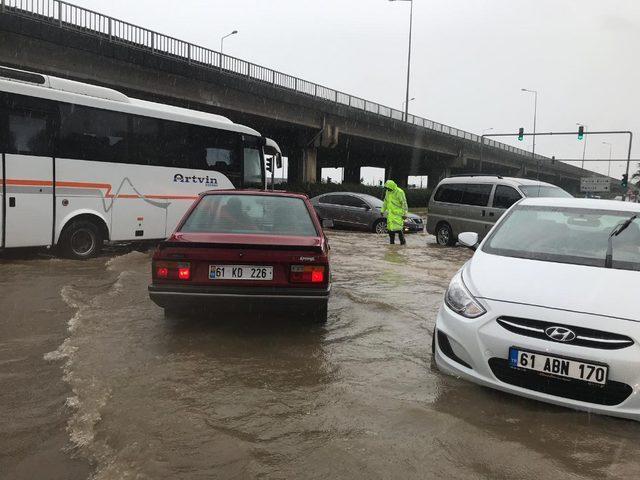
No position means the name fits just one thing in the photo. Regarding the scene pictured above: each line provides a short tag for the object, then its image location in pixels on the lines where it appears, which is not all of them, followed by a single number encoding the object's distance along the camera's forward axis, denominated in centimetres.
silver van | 1313
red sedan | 475
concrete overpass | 1669
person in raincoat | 1359
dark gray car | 1841
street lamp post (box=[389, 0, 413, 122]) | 3688
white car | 313
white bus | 891
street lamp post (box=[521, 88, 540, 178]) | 5069
